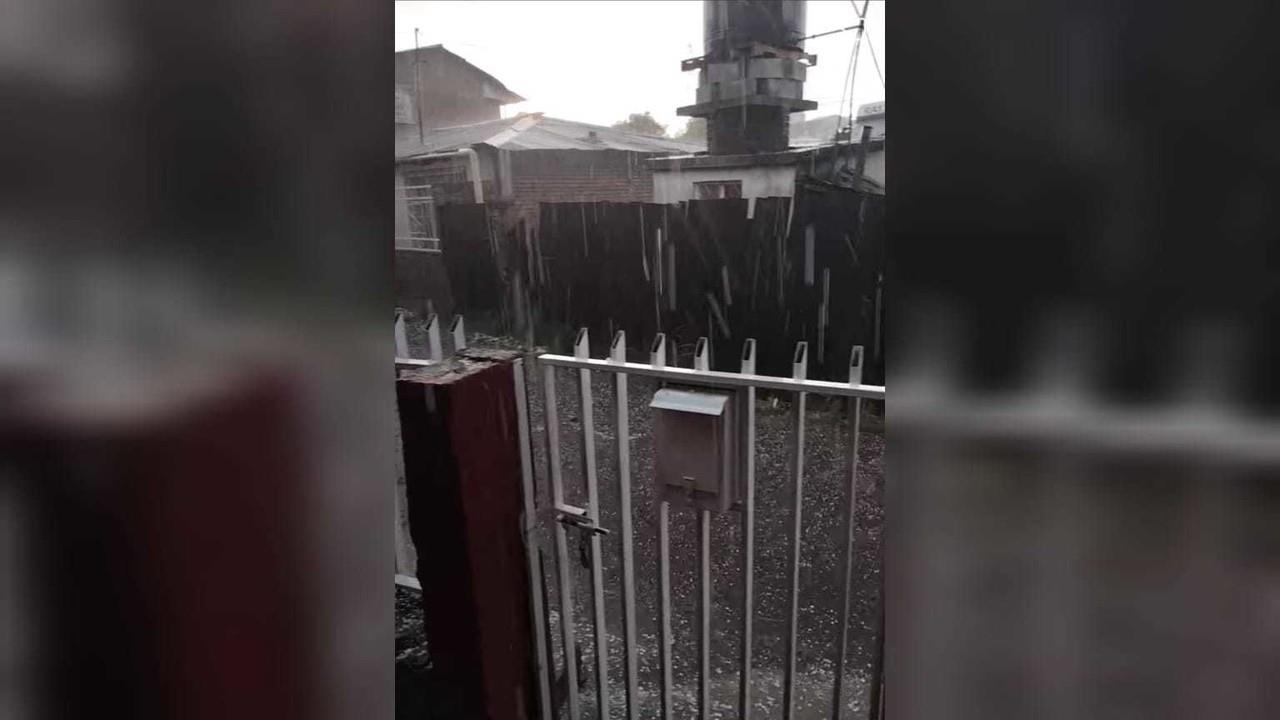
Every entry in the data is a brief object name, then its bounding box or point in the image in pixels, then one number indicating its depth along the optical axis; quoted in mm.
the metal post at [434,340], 1264
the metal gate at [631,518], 1177
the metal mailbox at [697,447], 1186
